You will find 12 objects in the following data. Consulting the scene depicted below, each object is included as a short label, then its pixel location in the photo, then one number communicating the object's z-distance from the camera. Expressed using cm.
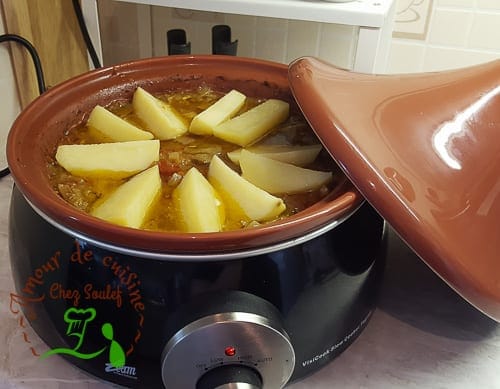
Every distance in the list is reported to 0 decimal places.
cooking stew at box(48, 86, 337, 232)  56
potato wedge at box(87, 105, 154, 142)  66
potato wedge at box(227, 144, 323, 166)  65
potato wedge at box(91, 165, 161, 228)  54
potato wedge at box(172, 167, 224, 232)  54
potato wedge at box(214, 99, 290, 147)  68
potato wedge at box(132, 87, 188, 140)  68
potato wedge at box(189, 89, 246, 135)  68
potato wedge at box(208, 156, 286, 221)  56
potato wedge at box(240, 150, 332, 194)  60
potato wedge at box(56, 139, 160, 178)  60
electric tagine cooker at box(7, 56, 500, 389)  49
